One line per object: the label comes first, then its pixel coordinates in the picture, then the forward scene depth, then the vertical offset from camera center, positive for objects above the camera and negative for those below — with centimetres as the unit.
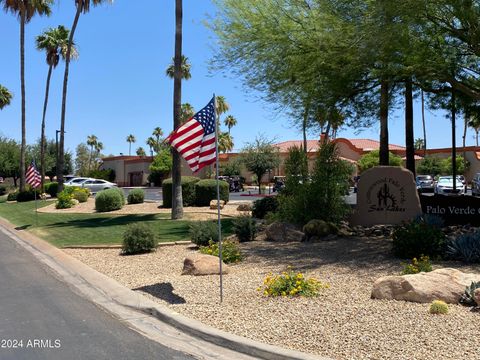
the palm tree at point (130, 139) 12481 +1062
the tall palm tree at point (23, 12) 3831 +1242
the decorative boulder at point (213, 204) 2365 -87
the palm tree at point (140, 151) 11556 +725
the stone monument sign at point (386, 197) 1488 -43
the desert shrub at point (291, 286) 756 -145
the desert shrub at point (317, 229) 1341 -114
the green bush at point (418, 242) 1005 -112
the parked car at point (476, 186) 3697 -39
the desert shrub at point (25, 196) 3788 -63
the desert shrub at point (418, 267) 823 -133
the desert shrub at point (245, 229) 1385 -115
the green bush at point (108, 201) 2536 -72
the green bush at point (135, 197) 2809 -60
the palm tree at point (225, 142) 7600 +593
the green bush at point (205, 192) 2500 -35
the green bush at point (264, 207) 1902 -83
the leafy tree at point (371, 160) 5431 +220
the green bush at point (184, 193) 2517 -40
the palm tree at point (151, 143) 10188 +789
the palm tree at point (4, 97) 5688 +954
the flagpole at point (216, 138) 780 +68
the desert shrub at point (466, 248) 949 -120
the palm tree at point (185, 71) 5961 +1290
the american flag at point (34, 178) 2180 +35
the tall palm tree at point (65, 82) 3566 +708
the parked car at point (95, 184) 4388 +13
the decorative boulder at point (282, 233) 1355 -125
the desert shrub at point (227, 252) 1087 -138
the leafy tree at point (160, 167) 6506 +213
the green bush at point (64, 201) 2859 -81
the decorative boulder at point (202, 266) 966 -146
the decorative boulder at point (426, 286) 680 -134
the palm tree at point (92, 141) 11781 +969
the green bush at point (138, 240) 1270 -128
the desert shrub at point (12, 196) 4052 -67
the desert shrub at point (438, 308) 623 -145
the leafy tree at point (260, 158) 4250 +197
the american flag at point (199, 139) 819 +69
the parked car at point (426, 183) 4146 -16
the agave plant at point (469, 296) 661 -141
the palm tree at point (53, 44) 4378 +1147
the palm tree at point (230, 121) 8644 +991
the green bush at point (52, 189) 4034 -18
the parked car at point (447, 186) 3822 -38
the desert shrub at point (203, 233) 1281 -116
